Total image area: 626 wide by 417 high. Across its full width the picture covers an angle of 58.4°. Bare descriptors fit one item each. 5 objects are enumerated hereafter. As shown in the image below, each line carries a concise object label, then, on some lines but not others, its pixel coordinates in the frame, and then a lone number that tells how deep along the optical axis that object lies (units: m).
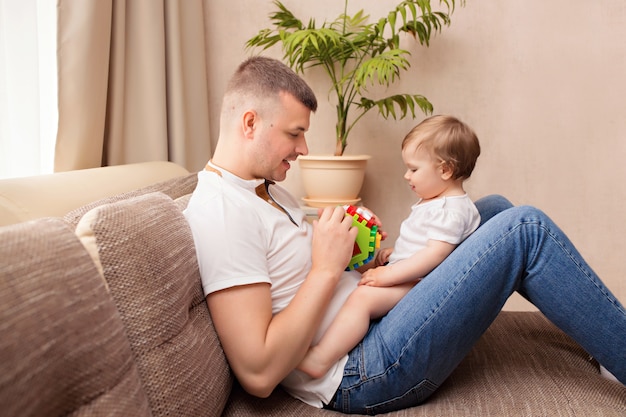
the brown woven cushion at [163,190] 1.03
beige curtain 1.76
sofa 0.64
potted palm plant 2.29
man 1.08
